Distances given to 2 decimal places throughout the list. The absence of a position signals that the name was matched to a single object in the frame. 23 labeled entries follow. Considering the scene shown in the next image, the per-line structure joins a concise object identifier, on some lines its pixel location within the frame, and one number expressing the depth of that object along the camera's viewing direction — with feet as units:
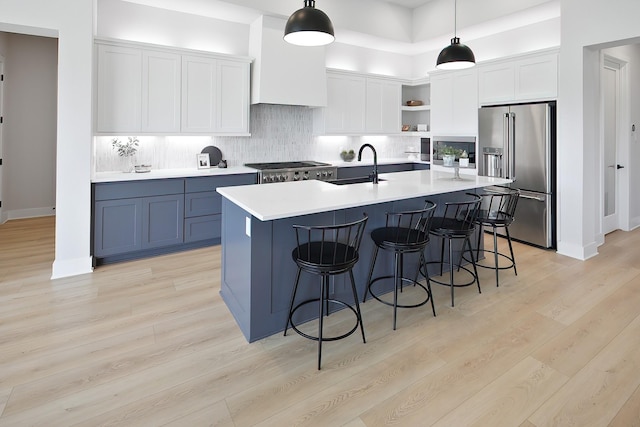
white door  16.88
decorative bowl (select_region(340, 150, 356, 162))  21.24
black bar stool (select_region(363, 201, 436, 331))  9.05
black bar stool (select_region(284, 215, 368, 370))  7.63
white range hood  16.38
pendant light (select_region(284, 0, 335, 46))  8.96
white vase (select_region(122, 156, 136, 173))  15.29
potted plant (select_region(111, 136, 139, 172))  15.12
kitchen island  8.34
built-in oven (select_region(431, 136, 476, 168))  18.60
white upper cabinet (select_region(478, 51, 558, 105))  14.99
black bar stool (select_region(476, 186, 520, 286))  11.78
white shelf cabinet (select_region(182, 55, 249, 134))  15.24
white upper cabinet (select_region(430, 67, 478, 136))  18.33
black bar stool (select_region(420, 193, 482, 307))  10.46
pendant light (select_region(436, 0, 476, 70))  11.62
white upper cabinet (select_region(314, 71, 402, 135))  19.56
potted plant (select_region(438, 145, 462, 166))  12.48
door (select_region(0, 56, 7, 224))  18.52
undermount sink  11.43
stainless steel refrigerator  14.96
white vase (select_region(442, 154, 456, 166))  12.47
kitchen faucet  11.33
